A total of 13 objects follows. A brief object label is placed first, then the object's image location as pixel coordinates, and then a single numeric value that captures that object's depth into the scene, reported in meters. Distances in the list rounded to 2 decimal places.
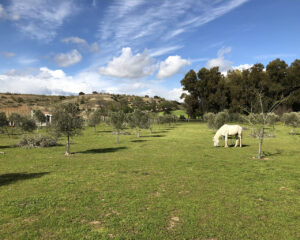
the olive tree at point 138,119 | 45.06
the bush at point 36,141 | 30.17
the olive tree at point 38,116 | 53.66
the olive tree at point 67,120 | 22.44
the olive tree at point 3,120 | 38.42
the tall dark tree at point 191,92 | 92.44
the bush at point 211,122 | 47.92
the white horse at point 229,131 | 28.31
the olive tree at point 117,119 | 35.34
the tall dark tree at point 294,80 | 74.62
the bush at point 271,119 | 47.42
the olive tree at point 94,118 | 58.31
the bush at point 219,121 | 43.78
